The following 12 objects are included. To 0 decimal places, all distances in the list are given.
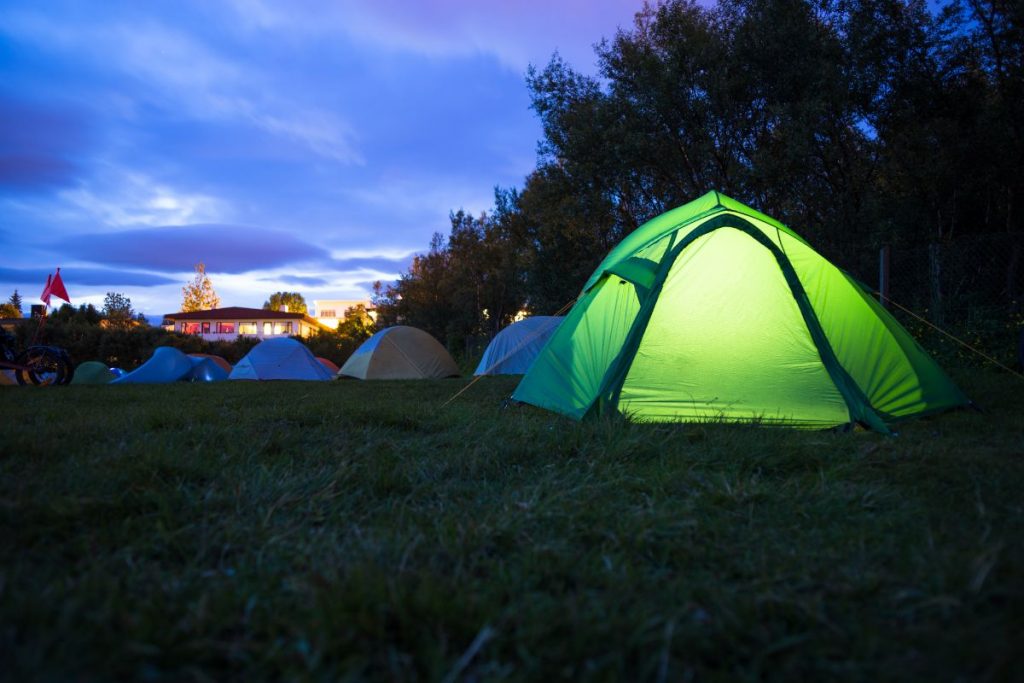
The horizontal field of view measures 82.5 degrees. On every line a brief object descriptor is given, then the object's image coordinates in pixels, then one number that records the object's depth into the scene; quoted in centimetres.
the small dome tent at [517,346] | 1172
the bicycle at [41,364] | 940
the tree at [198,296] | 4408
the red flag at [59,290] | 1051
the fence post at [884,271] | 683
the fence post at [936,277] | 750
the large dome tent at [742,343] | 383
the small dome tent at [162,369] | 1125
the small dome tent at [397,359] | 1290
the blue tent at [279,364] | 1234
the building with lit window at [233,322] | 4228
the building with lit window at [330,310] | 7319
